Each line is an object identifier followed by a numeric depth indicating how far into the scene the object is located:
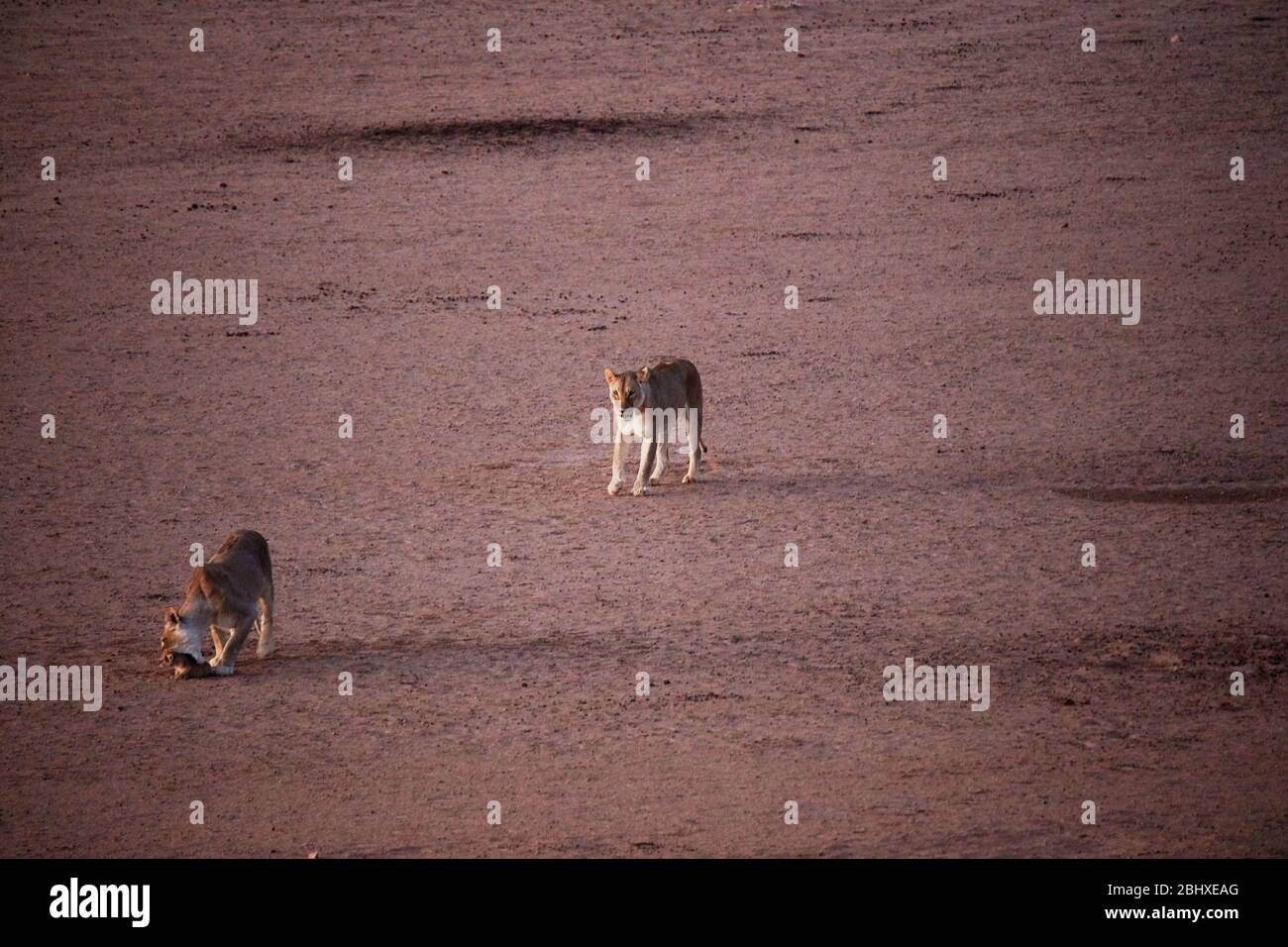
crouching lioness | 10.44
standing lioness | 14.33
